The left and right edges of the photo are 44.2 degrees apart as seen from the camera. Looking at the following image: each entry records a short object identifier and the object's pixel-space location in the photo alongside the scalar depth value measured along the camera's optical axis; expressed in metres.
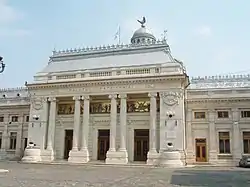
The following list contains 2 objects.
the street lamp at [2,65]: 18.69
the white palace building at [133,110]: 28.41
